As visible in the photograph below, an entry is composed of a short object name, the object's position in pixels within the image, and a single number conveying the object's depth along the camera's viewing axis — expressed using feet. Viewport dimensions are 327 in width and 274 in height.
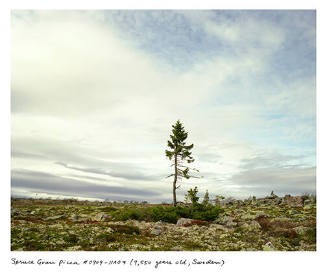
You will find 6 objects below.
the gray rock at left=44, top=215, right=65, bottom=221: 106.95
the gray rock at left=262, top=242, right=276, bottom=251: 53.92
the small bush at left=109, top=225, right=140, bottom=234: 70.26
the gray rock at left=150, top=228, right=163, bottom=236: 70.18
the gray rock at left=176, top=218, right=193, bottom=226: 85.96
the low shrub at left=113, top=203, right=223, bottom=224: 94.96
